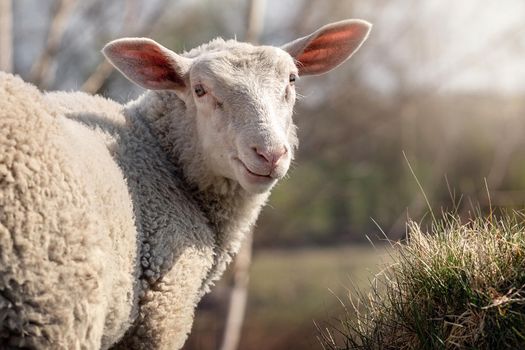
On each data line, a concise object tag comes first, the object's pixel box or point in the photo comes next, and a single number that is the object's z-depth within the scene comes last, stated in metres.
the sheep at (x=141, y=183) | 2.68
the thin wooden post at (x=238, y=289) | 11.55
